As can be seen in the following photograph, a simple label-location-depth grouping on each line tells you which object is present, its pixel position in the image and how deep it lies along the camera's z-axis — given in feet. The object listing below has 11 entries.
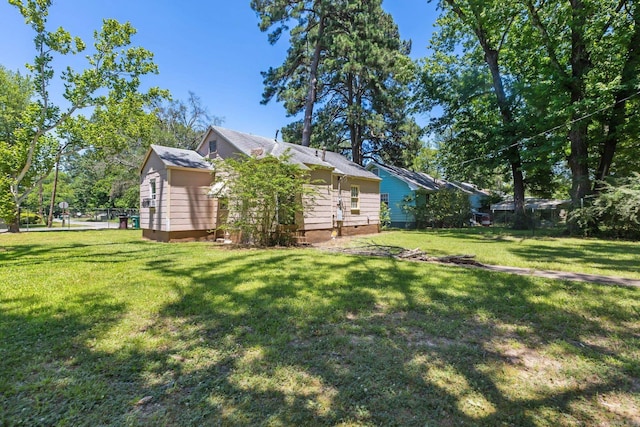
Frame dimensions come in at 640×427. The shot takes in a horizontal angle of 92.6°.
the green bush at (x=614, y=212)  37.55
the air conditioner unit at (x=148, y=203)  40.16
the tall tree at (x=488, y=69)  52.80
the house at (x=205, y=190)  37.65
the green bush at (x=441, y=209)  66.39
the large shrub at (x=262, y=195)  31.50
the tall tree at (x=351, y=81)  64.28
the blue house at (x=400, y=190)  69.10
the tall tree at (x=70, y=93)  33.12
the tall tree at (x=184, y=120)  92.84
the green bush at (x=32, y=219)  86.49
